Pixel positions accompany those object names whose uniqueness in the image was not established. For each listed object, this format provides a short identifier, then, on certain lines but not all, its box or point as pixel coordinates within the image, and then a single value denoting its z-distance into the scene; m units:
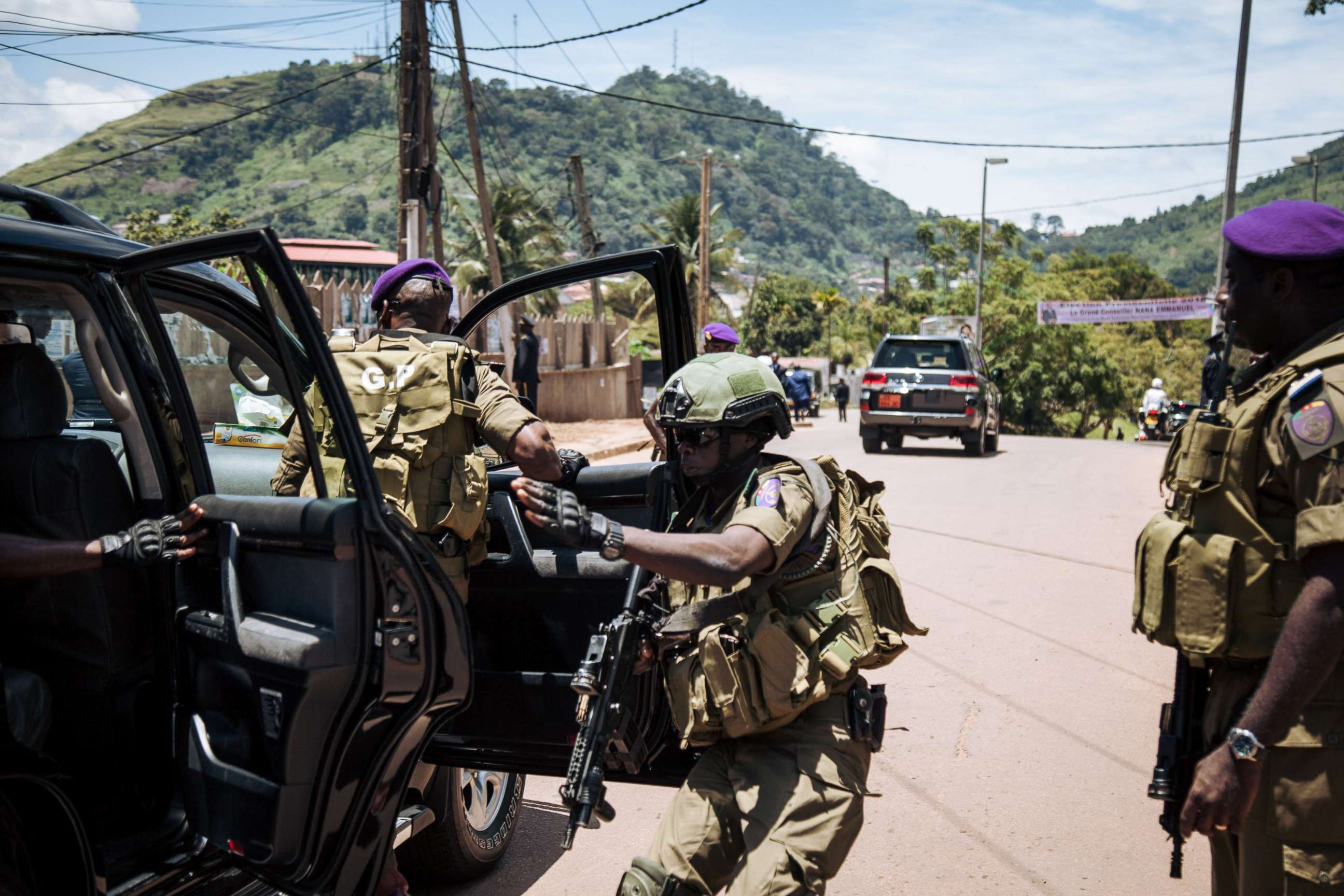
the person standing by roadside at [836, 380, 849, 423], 28.97
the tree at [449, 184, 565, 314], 45.78
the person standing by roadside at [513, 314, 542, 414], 15.45
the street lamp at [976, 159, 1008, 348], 37.72
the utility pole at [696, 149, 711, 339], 31.88
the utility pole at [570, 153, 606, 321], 31.84
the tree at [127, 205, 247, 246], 54.62
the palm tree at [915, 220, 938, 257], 88.94
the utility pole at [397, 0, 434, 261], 15.42
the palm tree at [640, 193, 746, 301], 56.12
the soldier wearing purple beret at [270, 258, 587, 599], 3.02
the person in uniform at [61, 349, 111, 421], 2.99
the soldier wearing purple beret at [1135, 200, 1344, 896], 1.85
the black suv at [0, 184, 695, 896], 2.23
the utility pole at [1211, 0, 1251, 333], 16.31
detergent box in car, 4.38
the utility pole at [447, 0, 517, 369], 18.30
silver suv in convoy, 17.20
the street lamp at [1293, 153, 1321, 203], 25.67
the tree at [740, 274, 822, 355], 74.00
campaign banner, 41.31
